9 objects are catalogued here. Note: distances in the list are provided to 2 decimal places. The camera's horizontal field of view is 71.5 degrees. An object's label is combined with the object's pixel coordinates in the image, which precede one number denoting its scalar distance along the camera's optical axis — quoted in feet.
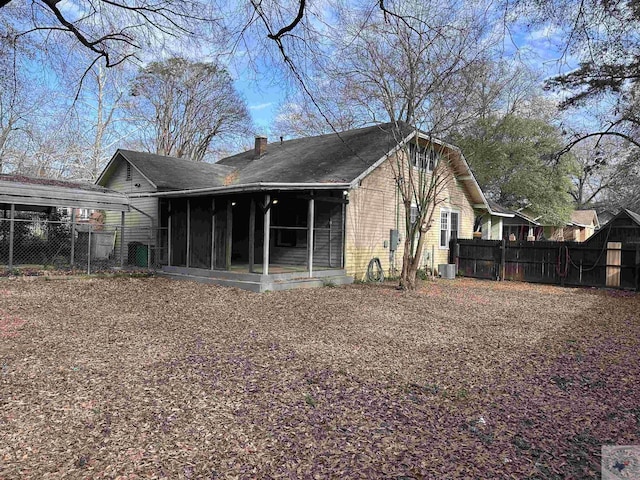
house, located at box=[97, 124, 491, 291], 41.50
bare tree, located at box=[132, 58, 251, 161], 98.68
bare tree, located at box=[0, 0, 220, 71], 15.83
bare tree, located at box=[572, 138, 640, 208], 69.73
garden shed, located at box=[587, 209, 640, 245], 44.91
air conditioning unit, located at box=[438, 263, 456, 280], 54.85
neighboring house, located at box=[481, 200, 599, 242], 72.54
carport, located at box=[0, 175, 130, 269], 43.19
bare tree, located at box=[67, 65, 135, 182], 83.15
